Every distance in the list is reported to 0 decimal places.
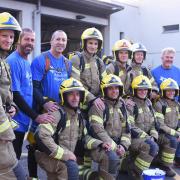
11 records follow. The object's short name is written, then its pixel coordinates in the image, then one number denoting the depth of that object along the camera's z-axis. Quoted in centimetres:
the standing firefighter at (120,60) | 484
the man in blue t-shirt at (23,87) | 355
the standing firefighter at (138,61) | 521
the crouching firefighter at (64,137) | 370
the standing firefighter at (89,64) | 436
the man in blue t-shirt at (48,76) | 390
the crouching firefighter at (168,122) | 514
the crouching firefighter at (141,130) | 460
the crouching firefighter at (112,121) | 417
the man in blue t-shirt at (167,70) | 567
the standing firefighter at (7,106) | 279
